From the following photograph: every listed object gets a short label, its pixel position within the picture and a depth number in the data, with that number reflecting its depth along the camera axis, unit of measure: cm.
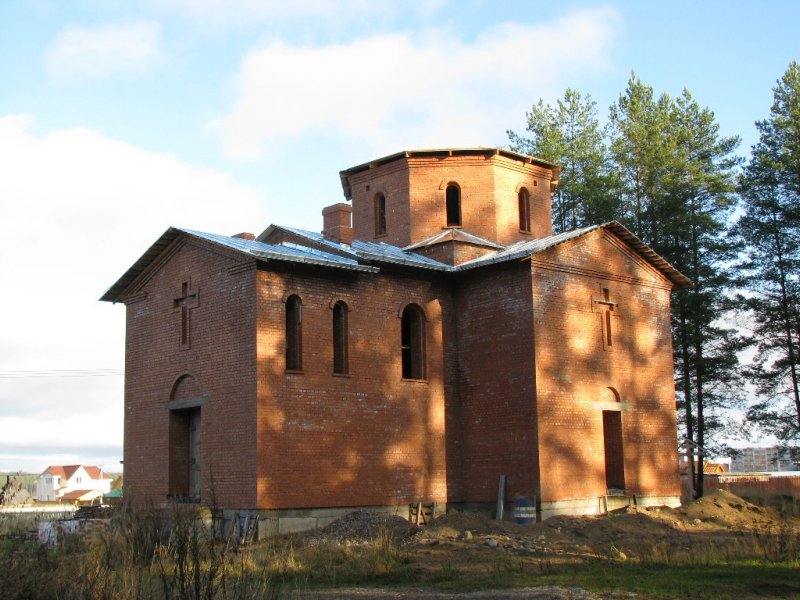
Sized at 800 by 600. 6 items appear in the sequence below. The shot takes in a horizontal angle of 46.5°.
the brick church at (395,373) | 1852
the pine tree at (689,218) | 3030
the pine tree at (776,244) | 2942
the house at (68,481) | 8681
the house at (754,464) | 11028
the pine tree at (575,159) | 3284
